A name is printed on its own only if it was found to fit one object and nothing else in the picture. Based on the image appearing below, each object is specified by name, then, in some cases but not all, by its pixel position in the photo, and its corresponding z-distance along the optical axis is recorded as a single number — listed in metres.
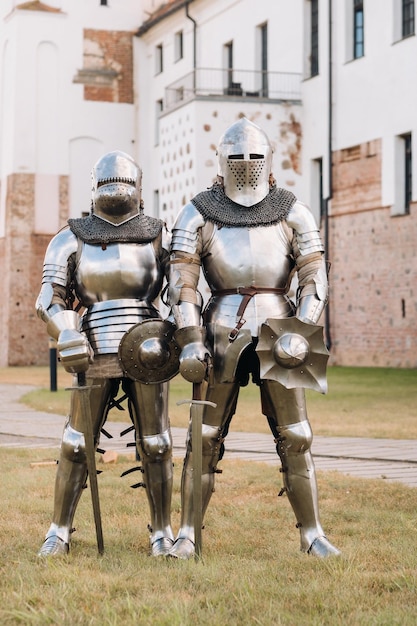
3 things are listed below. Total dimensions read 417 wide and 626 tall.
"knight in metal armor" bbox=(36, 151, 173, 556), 6.36
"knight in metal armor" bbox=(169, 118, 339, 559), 6.20
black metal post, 21.09
